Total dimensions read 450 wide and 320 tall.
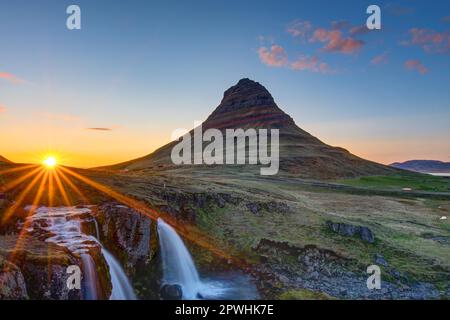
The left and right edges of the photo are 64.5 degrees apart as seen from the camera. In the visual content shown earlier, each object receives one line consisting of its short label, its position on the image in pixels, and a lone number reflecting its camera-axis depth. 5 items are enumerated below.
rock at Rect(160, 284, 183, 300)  29.05
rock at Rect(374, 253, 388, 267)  37.72
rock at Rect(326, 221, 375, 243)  44.27
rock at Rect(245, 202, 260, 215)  52.54
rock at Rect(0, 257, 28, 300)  18.14
